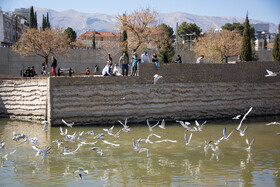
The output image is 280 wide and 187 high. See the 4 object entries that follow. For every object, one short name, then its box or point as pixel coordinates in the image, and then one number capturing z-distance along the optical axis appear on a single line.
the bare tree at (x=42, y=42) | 38.19
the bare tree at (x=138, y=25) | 36.62
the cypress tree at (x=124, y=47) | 38.59
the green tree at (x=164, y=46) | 35.93
